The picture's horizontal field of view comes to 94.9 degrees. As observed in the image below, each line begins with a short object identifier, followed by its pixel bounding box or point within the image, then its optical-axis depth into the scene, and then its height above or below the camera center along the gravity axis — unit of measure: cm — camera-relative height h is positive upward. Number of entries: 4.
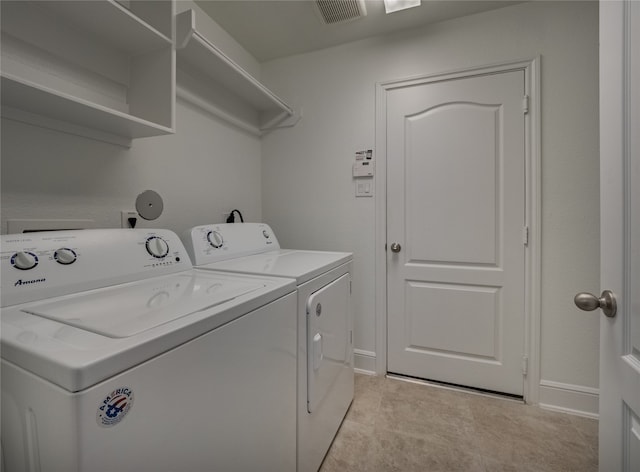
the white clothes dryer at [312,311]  114 -35
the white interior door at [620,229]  61 +0
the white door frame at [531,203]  172 +15
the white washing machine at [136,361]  47 -25
